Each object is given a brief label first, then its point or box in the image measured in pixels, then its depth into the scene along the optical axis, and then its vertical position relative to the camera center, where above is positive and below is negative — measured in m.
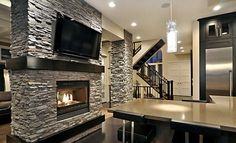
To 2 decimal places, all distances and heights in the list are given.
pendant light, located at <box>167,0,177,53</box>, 2.29 +0.54
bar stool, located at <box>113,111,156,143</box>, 1.92 -0.96
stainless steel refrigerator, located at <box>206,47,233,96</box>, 4.39 +0.04
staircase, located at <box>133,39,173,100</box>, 8.57 +0.04
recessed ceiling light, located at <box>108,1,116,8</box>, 3.71 +1.71
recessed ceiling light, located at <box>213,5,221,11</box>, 3.94 +1.74
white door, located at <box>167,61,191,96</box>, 10.24 -0.24
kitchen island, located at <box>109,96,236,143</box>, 1.44 -0.52
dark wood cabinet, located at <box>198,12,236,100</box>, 4.38 +1.12
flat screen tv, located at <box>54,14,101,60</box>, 2.85 +0.73
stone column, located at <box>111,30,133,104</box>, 5.78 +0.07
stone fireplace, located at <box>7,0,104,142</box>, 2.45 -0.03
